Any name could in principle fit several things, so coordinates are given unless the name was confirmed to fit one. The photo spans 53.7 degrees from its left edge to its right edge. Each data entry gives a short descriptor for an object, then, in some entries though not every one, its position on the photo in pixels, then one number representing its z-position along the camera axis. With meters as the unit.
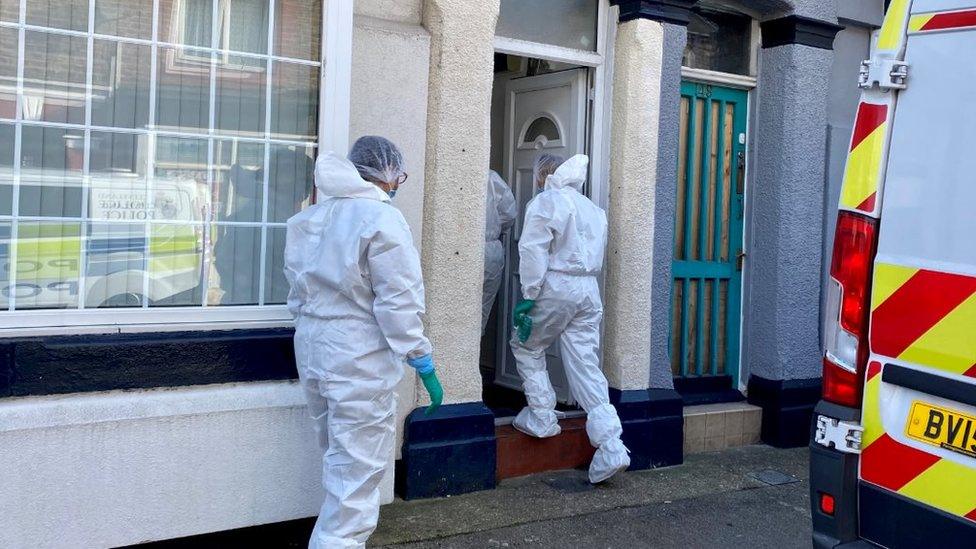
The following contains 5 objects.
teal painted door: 6.79
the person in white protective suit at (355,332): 3.85
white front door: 6.39
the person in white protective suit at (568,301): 5.66
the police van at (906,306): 2.83
